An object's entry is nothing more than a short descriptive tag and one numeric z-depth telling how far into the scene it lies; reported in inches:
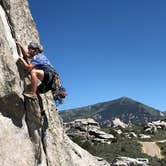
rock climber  294.2
